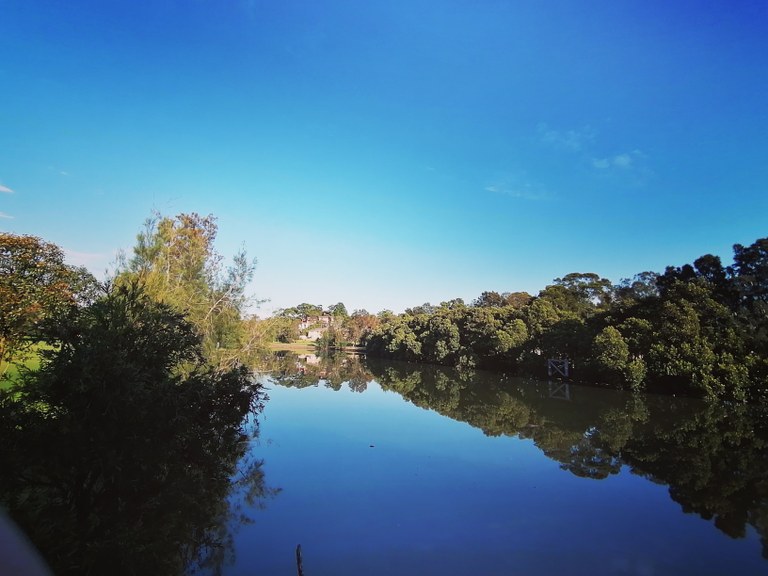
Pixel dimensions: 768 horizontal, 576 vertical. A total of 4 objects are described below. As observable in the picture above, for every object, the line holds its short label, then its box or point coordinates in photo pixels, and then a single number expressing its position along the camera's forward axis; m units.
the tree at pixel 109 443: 5.57
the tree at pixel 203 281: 20.36
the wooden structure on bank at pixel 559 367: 34.89
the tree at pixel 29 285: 9.11
